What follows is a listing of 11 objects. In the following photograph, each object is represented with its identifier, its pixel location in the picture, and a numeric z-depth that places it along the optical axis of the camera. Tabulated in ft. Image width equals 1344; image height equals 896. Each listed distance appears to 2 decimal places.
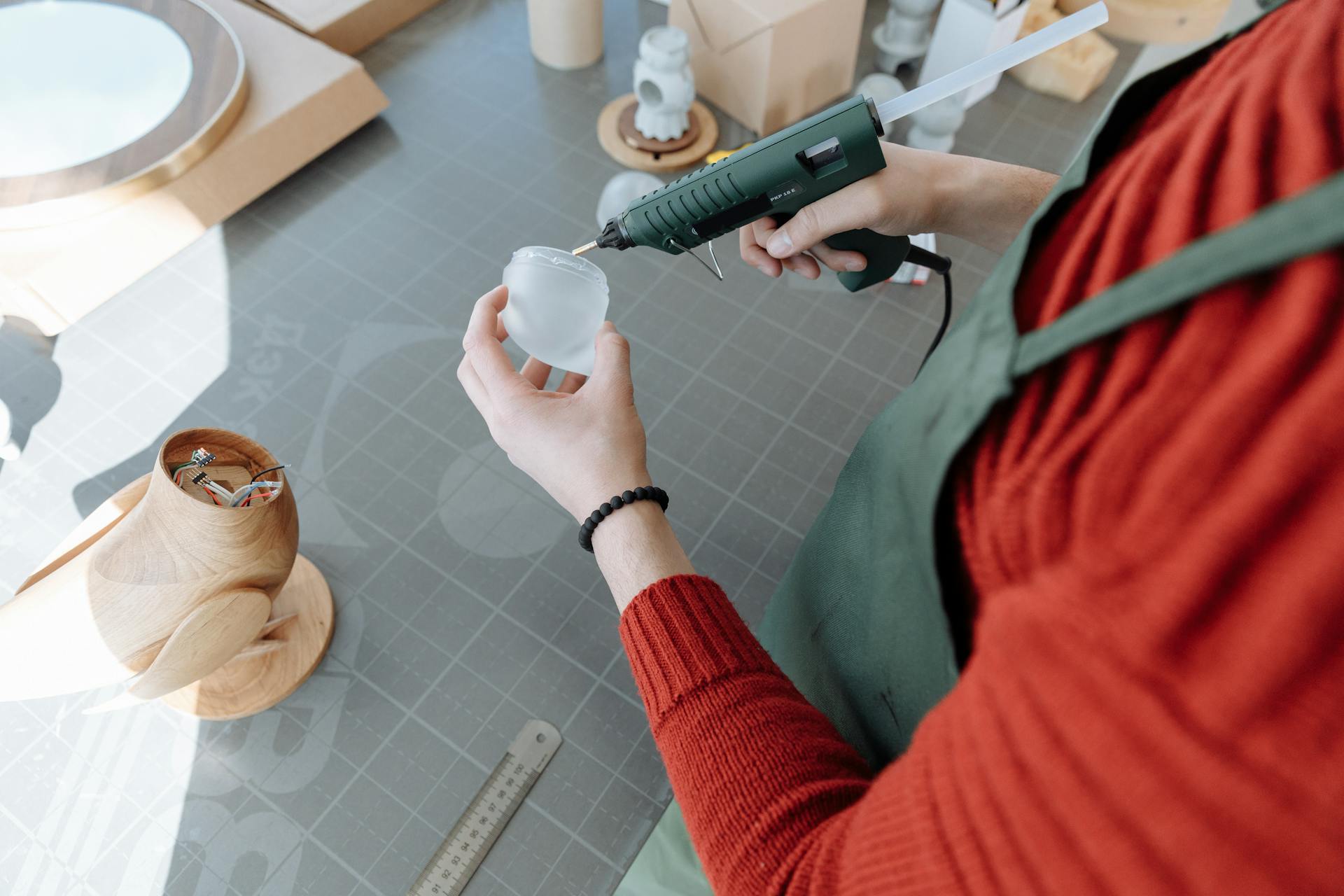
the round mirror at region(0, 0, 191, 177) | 3.73
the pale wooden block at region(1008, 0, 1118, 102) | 4.65
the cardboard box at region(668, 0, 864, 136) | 4.10
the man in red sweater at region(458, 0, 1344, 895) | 0.74
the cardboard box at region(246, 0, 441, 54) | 4.60
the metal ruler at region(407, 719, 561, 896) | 2.69
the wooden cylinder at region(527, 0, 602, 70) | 4.65
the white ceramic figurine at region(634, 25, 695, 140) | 3.98
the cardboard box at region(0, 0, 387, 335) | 3.64
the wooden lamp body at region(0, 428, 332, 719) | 2.21
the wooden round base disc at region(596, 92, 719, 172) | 4.45
